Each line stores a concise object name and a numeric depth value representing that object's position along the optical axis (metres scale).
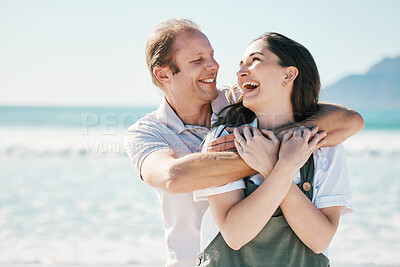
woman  2.58
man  2.72
